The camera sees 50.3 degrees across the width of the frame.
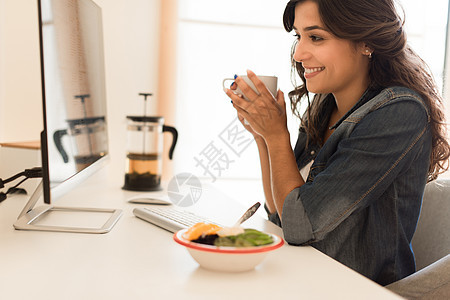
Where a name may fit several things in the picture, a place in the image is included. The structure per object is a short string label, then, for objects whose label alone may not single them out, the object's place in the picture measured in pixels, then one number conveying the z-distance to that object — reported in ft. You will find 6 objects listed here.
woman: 3.18
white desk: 2.21
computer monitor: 2.94
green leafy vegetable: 2.45
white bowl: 2.38
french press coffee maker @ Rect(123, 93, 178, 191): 5.45
